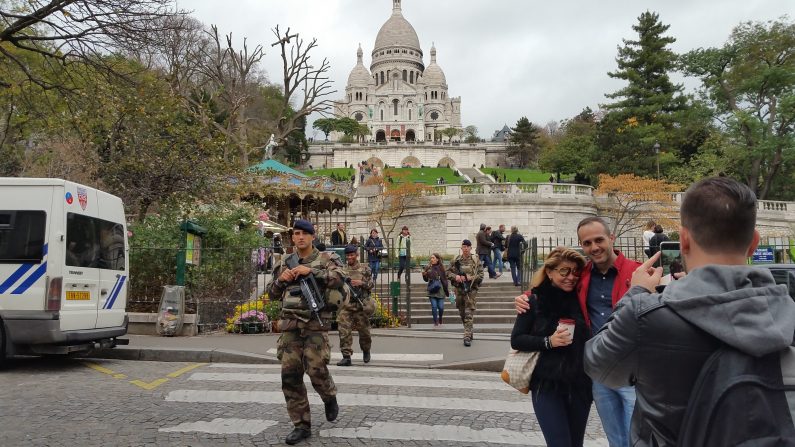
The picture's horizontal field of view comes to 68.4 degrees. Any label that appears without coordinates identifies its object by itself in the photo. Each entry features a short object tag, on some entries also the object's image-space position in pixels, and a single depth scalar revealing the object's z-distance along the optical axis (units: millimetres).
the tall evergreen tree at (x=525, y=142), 95062
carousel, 21250
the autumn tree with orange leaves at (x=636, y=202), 33969
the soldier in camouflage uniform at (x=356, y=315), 8961
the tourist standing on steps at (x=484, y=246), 18594
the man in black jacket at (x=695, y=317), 1771
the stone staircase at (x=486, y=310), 13695
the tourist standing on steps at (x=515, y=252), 17344
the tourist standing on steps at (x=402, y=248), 17962
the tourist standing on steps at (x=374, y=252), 17422
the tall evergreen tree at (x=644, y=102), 46688
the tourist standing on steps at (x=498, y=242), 20934
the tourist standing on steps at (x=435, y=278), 12961
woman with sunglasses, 3559
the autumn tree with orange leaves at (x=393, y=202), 36938
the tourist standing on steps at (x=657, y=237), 12945
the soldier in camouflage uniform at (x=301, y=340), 5094
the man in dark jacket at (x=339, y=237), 20625
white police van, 7949
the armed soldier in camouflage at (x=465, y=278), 10922
